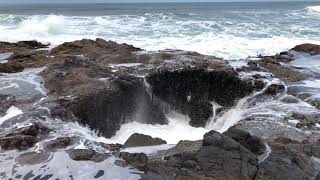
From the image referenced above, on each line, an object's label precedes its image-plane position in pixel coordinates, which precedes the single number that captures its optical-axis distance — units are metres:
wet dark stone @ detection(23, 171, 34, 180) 6.24
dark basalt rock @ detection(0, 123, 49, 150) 7.23
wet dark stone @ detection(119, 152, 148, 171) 6.32
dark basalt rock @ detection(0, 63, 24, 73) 11.94
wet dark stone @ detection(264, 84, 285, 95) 10.58
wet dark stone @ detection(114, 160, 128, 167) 6.49
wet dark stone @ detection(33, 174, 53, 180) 6.22
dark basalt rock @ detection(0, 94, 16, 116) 9.02
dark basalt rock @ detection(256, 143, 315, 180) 5.91
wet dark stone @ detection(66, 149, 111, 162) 6.72
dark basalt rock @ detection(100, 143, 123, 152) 7.24
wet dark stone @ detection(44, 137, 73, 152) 7.16
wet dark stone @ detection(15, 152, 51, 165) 6.69
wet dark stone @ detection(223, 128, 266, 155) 6.57
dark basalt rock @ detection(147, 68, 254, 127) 11.21
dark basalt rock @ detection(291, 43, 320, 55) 15.54
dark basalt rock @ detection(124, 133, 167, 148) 7.33
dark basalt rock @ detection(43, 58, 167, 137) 9.34
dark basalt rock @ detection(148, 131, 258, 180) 5.91
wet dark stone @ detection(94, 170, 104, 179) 6.25
